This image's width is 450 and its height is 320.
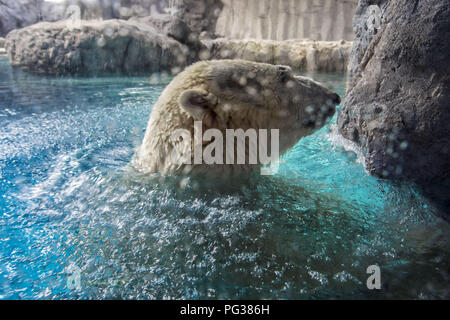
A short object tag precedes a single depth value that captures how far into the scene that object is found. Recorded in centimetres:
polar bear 210
